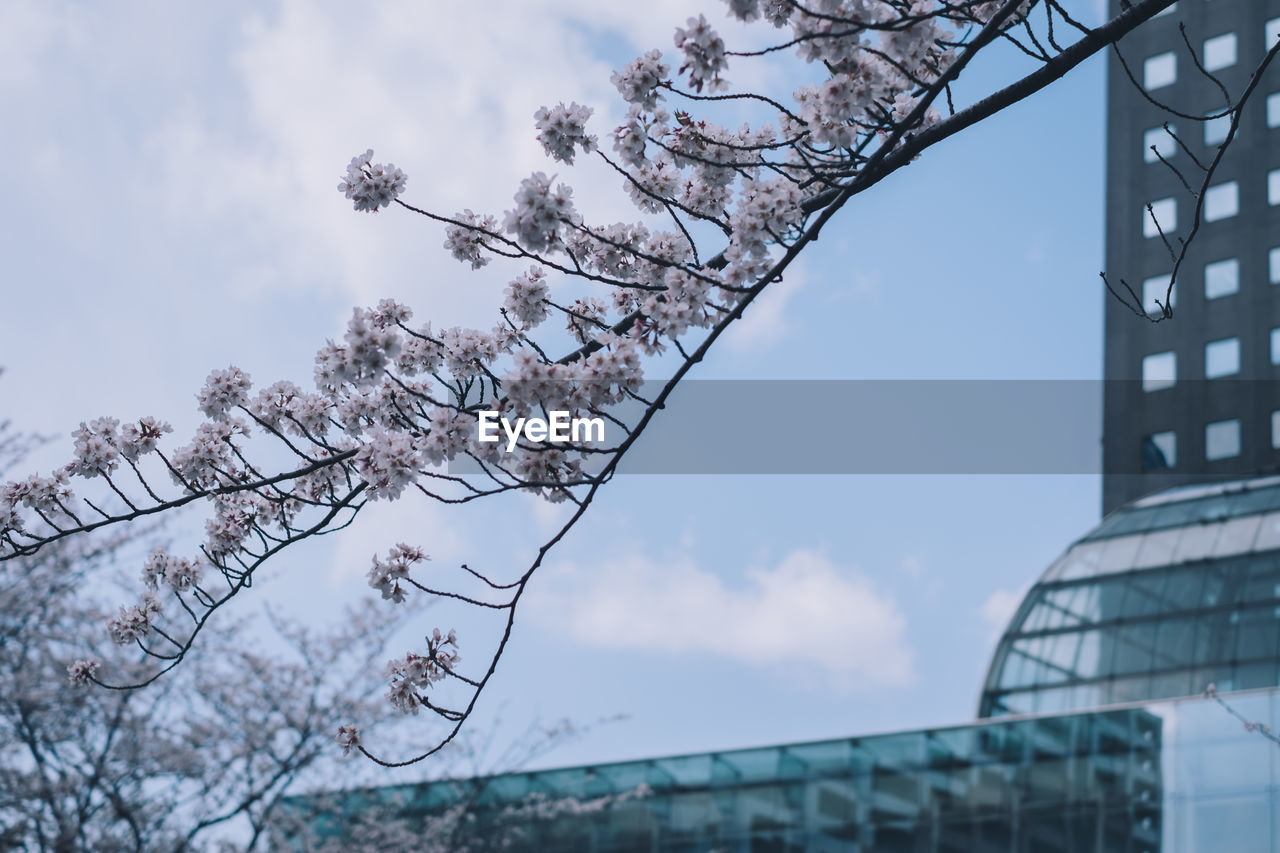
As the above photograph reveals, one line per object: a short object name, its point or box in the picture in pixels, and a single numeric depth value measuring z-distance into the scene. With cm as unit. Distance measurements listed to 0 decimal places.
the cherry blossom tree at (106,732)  1377
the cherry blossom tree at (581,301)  393
